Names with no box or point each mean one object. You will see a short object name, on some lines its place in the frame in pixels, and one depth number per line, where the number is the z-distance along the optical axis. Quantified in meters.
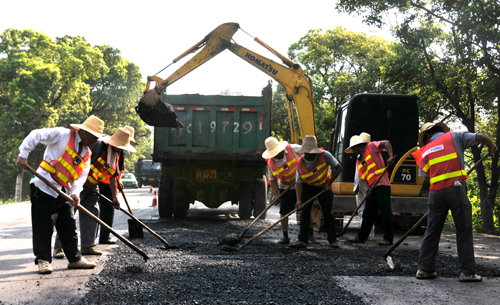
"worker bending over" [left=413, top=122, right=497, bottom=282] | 4.77
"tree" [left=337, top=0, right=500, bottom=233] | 11.06
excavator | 8.78
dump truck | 10.31
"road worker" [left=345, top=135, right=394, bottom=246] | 7.37
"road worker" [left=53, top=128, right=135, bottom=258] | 6.04
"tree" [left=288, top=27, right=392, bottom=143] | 27.41
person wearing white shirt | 4.84
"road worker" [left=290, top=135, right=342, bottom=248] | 6.93
